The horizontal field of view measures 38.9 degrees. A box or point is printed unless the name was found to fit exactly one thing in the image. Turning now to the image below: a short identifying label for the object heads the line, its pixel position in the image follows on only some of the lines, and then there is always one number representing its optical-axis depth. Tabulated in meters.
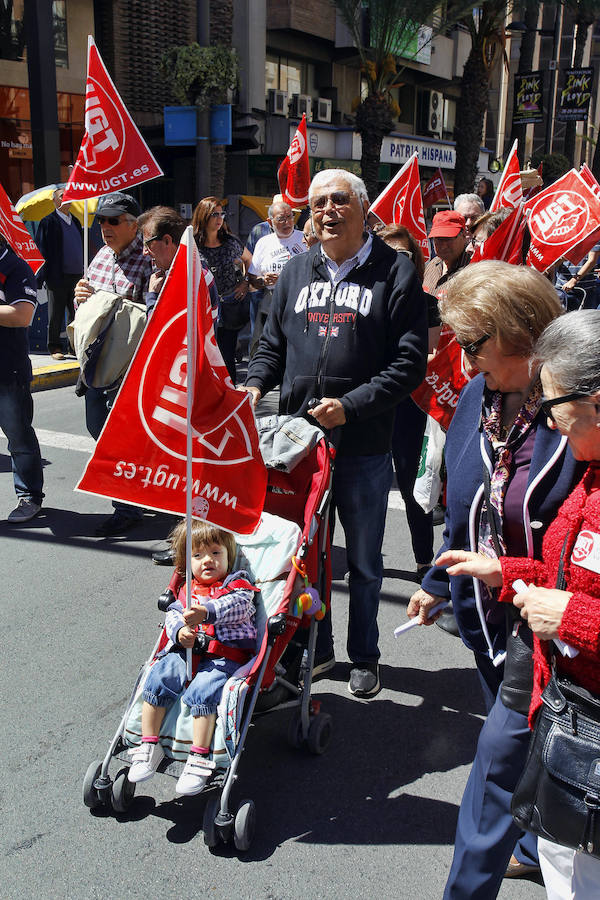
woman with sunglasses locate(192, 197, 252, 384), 7.26
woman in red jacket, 1.81
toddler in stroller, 2.93
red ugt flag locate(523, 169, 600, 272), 7.13
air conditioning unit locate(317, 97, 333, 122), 24.83
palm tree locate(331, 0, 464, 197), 19.02
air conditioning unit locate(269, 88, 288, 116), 22.69
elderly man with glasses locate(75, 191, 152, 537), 5.54
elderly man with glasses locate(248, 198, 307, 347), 8.70
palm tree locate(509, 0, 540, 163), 23.42
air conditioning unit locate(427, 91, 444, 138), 31.06
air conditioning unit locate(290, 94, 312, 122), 23.72
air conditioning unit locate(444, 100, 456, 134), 33.31
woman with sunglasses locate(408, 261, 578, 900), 2.21
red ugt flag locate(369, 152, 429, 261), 7.10
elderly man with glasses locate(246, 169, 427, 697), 3.49
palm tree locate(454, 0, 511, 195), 19.20
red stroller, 2.89
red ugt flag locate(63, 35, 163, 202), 6.14
